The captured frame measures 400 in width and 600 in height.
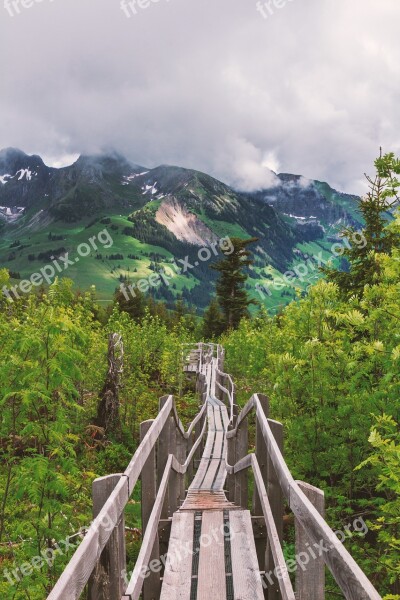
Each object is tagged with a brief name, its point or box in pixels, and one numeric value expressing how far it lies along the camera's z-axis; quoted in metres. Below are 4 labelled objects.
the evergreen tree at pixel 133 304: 51.84
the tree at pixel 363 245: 11.70
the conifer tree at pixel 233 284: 47.56
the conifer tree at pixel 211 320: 56.53
